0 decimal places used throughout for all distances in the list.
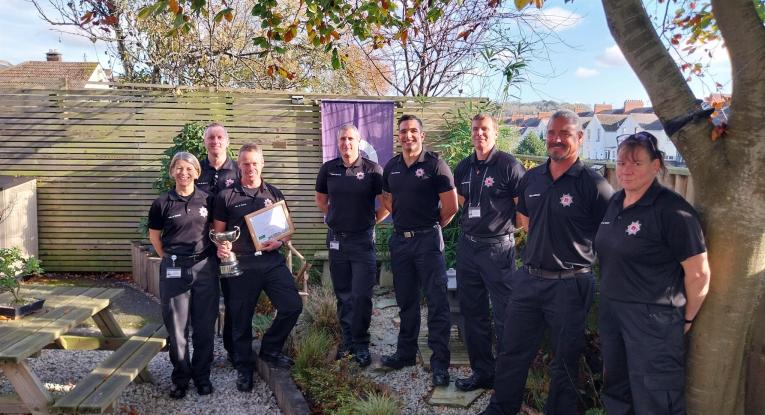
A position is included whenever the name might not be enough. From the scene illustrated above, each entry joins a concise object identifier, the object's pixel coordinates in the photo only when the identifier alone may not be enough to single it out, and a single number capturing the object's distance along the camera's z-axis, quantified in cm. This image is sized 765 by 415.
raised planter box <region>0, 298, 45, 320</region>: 384
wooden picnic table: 327
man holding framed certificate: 431
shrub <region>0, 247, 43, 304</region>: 391
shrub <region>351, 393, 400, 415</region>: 347
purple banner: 788
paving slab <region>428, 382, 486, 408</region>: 395
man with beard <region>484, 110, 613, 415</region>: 325
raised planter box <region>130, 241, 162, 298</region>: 707
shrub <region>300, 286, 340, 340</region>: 527
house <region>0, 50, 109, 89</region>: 2142
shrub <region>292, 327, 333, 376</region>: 436
